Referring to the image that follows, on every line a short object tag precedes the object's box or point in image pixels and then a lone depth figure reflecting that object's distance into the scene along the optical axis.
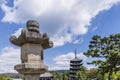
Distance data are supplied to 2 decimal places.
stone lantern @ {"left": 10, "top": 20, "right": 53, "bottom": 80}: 6.29
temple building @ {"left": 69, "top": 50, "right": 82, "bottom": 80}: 100.44
